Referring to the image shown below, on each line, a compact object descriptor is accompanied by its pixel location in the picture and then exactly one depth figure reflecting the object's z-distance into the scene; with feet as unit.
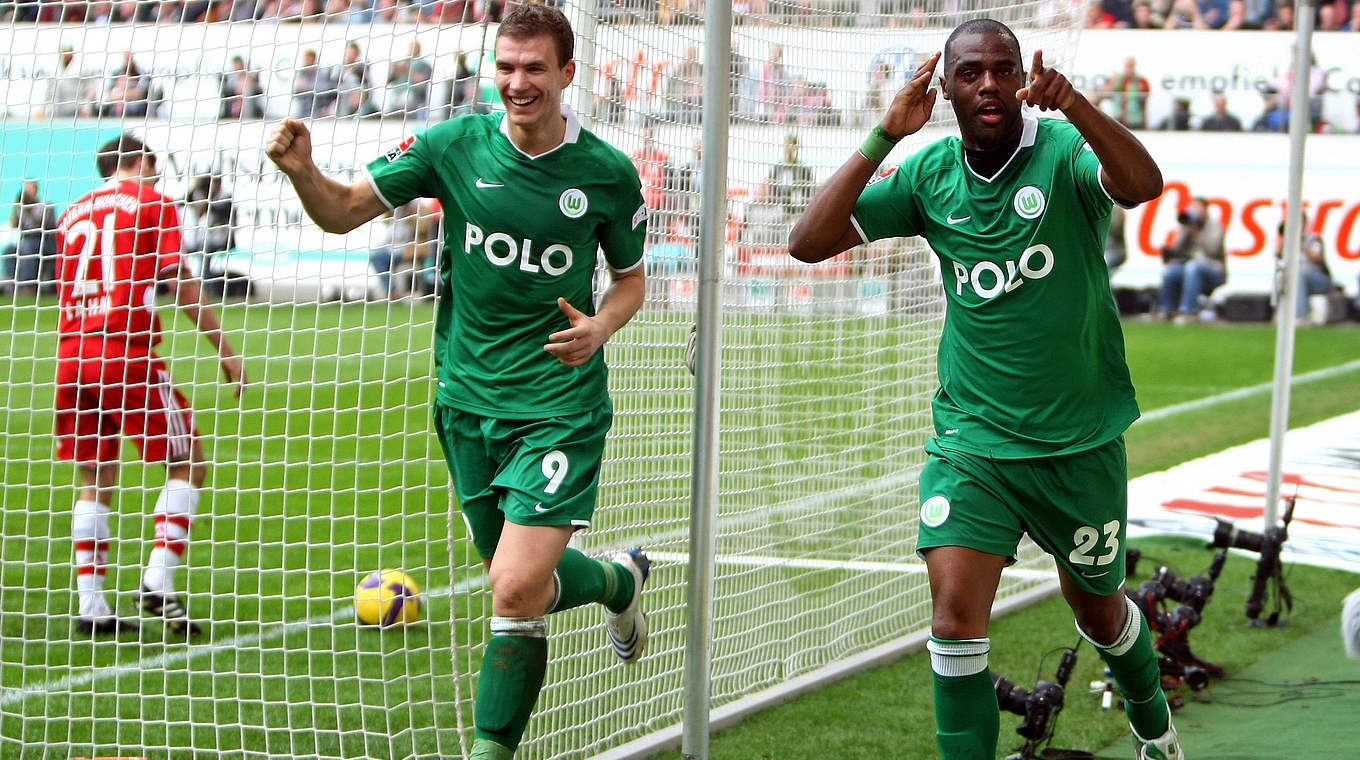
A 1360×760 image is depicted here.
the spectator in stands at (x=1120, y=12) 85.35
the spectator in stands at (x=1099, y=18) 86.28
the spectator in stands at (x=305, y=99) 43.86
